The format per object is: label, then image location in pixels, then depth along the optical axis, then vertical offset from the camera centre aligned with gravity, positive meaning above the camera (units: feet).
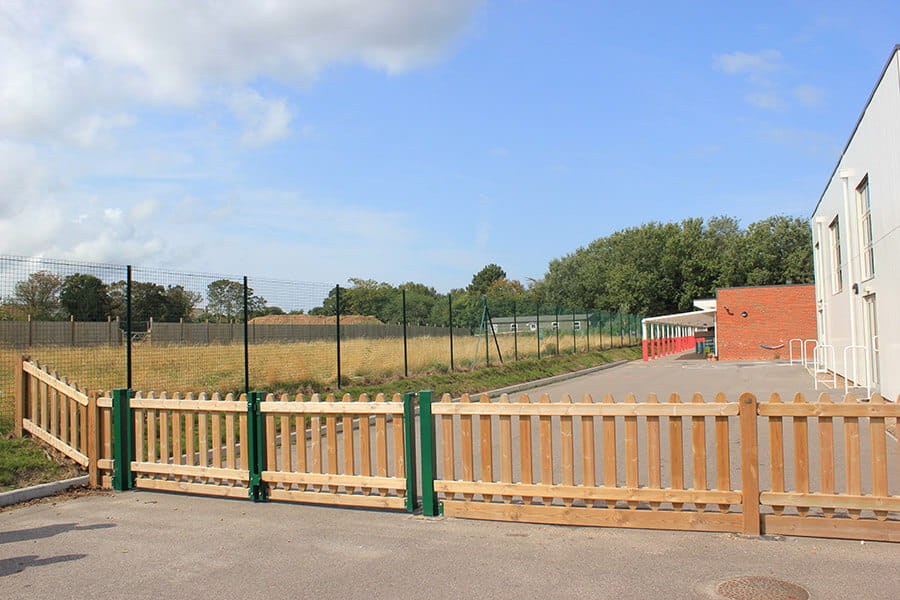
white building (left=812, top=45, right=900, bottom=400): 44.93 +5.59
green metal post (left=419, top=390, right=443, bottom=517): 21.48 -4.00
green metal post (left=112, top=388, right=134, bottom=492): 26.20 -3.92
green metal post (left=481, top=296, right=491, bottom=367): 83.14 -1.95
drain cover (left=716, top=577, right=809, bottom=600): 14.83 -5.70
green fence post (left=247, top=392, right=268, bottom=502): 23.95 -3.94
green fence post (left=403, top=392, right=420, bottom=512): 21.71 -3.51
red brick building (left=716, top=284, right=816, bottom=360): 131.98 -0.16
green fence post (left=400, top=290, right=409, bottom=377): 65.82 -3.56
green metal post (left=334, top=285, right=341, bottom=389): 55.72 +0.64
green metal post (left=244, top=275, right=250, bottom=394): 45.57 -1.53
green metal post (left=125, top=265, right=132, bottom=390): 37.45 +0.08
